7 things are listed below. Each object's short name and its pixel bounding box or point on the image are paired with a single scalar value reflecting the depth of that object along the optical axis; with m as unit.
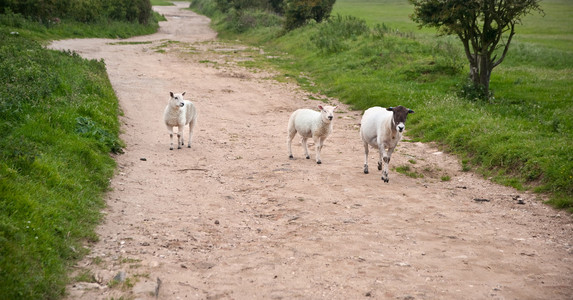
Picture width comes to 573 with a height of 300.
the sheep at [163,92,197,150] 14.29
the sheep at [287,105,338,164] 13.46
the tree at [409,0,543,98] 19.36
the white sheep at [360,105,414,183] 11.96
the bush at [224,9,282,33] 52.22
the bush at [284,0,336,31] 44.19
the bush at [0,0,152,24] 36.62
